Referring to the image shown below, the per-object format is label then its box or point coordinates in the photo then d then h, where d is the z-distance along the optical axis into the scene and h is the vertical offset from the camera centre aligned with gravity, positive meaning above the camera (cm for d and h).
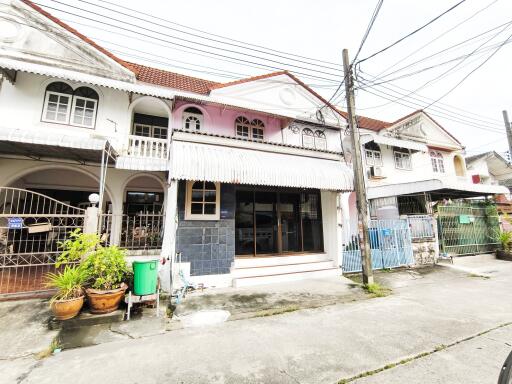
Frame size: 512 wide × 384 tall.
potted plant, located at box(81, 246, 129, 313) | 476 -105
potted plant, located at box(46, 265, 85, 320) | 445 -130
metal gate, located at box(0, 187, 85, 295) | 531 +4
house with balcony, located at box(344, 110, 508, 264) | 1071 +171
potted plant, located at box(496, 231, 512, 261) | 1194 -118
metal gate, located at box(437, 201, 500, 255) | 1112 -20
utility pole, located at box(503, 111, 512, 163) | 1413 +582
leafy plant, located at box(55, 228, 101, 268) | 499 -32
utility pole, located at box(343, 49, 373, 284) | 722 +155
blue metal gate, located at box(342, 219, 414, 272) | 952 -81
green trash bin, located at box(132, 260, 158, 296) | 512 -106
